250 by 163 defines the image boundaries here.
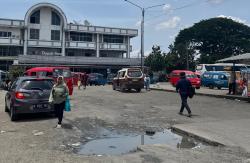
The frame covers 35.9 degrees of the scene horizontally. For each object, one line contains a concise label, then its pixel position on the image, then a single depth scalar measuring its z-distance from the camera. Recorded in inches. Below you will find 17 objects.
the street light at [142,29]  1677.0
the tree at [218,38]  3154.5
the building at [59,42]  2383.1
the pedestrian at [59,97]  482.9
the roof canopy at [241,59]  922.4
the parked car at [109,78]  2085.4
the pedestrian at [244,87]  932.8
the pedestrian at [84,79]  1458.7
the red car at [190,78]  1449.3
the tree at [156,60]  2802.7
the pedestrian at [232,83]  1028.5
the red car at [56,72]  968.3
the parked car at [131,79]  1214.9
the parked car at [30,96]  542.0
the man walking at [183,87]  616.1
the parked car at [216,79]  1541.8
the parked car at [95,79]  1936.5
